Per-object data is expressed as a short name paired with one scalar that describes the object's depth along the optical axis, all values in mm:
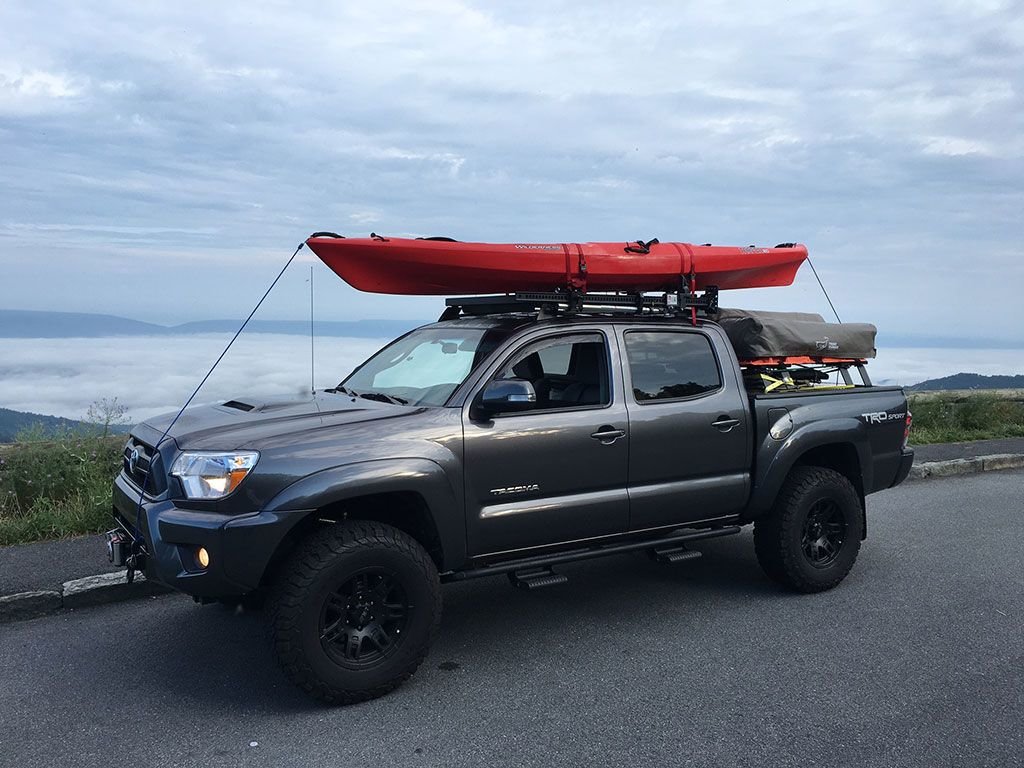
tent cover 6113
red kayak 5094
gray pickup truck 4246
